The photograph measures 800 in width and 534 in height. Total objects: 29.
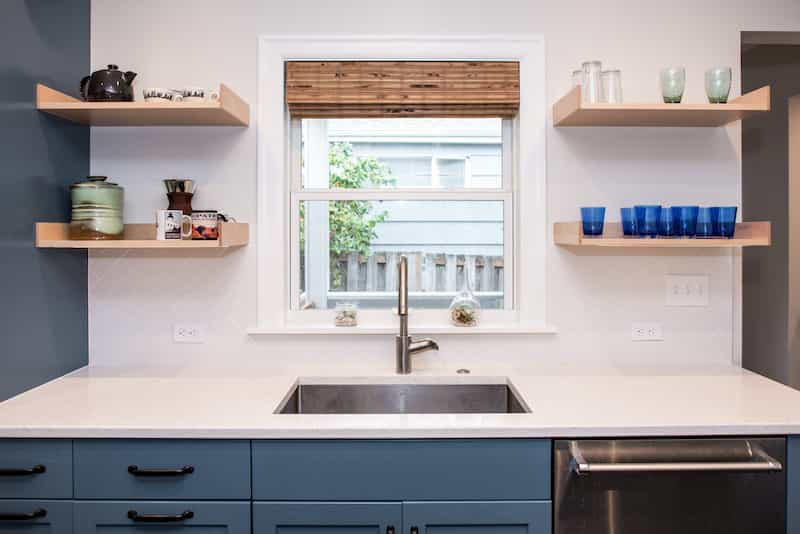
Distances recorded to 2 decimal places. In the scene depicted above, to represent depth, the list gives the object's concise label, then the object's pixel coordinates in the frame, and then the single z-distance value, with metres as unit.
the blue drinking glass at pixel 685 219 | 2.03
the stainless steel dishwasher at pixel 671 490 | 1.60
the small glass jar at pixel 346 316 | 2.33
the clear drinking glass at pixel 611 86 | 2.05
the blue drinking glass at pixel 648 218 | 2.04
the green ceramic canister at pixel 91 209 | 2.05
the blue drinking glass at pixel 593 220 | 2.04
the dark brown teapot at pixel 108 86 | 2.01
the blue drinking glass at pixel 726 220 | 2.03
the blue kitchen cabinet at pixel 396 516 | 1.59
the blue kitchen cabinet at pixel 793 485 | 1.62
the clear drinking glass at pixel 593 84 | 2.05
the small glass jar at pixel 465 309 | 2.33
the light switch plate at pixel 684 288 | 2.30
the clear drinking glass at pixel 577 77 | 2.12
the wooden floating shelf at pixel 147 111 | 1.96
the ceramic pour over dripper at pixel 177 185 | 2.12
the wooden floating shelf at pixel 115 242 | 1.94
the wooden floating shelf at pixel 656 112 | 1.99
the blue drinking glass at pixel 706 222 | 2.04
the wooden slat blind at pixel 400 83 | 2.30
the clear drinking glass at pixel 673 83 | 2.02
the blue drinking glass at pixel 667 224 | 2.05
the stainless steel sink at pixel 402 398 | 2.14
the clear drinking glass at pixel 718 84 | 2.01
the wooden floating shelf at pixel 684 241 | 2.00
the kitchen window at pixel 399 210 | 2.38
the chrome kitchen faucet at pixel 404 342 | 2.13
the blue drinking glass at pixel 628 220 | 2.09
